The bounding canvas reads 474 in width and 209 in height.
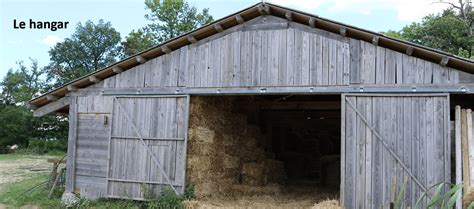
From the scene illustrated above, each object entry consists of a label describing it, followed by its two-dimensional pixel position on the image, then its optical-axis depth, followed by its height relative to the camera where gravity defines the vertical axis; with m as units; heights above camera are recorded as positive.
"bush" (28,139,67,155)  33.31 -1.60
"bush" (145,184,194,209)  9.54 -1.55
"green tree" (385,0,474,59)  27.66 +6.73
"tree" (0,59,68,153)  35.25 +0.72
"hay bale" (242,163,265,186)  12.22 -1.23
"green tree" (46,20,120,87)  40.25 +6.99
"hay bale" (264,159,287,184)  13.31 -1.29
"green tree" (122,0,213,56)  38.06 +9.52
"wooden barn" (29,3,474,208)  8.14 +0.55
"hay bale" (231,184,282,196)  11.48 -1.58
